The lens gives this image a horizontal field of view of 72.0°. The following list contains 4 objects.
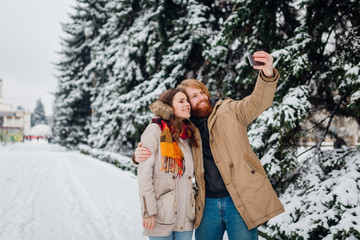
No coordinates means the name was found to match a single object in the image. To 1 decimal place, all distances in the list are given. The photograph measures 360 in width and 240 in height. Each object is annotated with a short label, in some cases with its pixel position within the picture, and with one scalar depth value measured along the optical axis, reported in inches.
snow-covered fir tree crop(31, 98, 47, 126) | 3365.7
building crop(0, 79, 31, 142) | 3014.3
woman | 75.9
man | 77.7
